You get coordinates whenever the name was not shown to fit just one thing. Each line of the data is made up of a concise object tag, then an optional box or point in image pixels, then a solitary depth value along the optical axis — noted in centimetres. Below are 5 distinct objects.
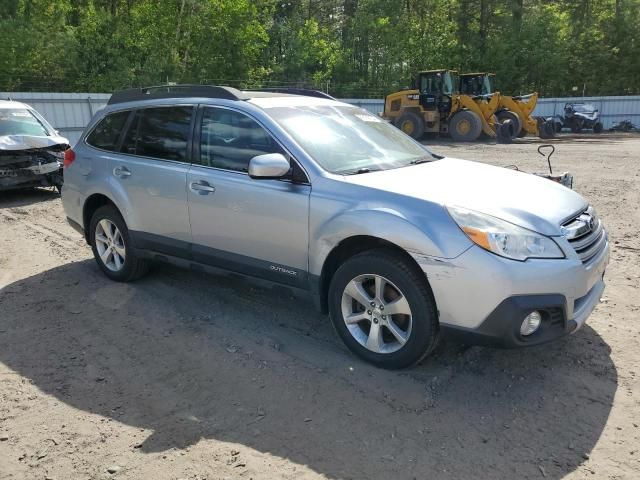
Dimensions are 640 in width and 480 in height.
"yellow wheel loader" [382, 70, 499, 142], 2109
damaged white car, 957
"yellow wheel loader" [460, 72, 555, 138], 2172
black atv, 2755
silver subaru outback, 335
